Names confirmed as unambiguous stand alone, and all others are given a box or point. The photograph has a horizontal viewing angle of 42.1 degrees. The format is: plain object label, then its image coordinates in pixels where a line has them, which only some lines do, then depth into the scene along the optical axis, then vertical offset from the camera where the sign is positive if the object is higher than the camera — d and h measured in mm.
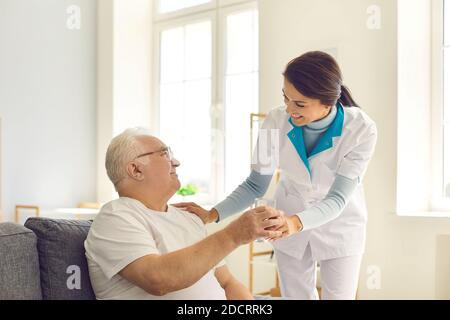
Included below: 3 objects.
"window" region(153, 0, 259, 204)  4344 +497
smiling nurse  1615 -66
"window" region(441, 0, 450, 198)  3258 +271
